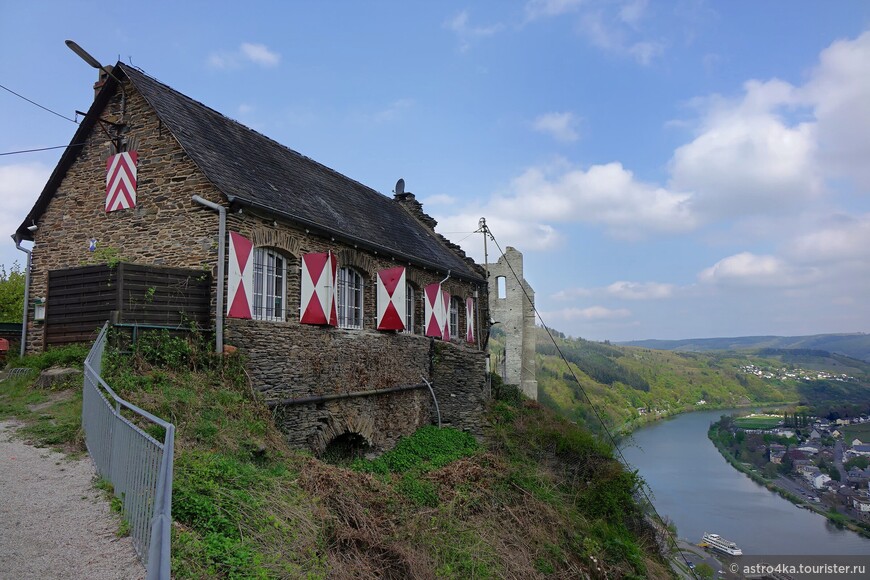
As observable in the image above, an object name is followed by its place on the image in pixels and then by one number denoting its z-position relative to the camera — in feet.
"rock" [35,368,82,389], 28.22
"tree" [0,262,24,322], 62.39
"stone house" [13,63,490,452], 31.09
